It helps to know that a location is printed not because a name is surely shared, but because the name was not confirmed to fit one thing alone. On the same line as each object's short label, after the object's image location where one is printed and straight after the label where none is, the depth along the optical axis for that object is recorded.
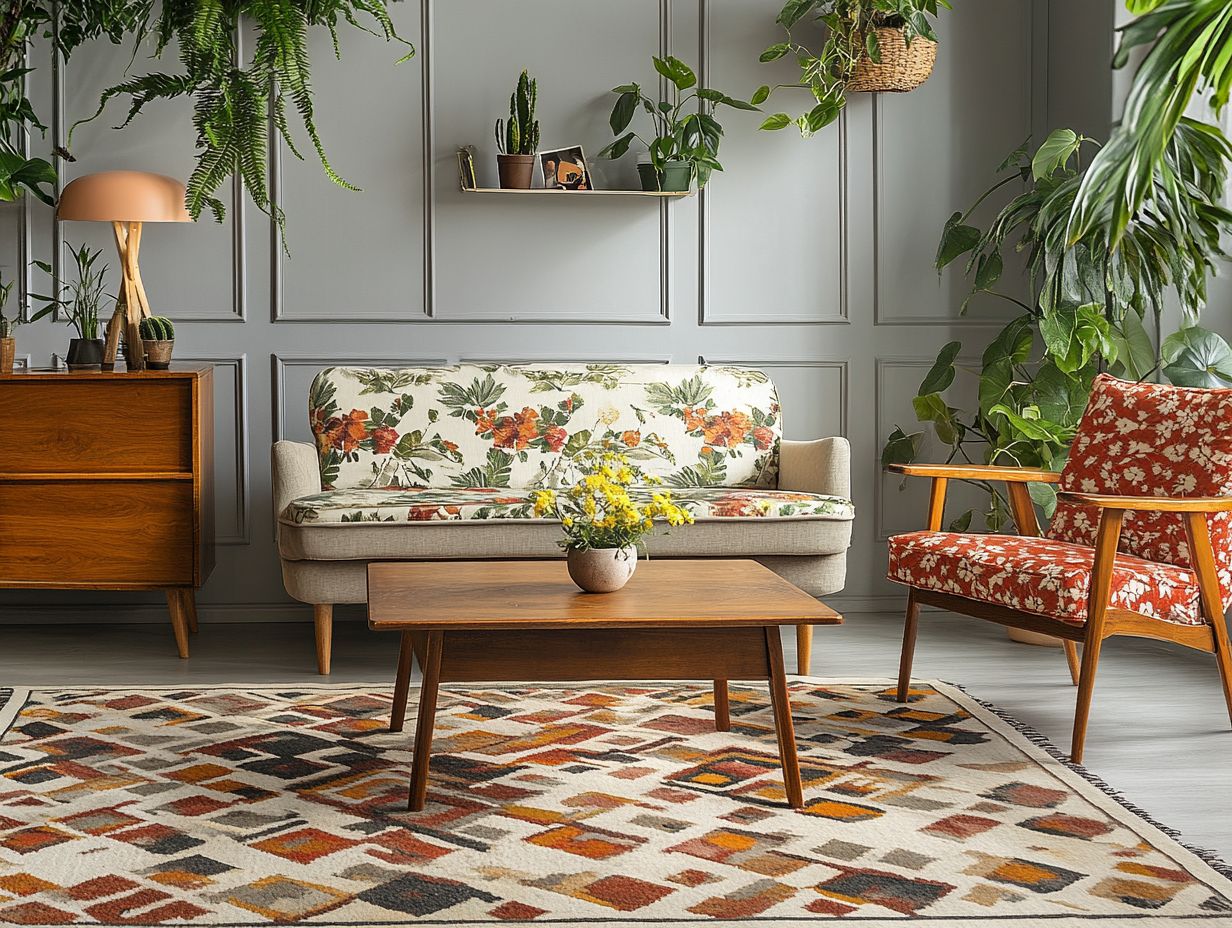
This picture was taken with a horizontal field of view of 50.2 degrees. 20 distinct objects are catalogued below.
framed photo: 4.35
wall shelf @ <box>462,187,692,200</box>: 4.29
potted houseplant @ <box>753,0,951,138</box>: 4.20
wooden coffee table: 2.36
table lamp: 3.81
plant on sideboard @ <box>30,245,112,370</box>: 3.88
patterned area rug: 2.01
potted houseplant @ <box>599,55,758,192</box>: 4.25
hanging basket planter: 4.22
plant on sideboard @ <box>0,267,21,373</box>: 3.78
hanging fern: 3.64
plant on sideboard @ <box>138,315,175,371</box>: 3.84
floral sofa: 3.60
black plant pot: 3.87
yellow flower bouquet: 2.61
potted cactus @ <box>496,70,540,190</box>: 4.23
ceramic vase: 2.60
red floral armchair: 2.78
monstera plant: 3.75
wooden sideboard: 3.74
